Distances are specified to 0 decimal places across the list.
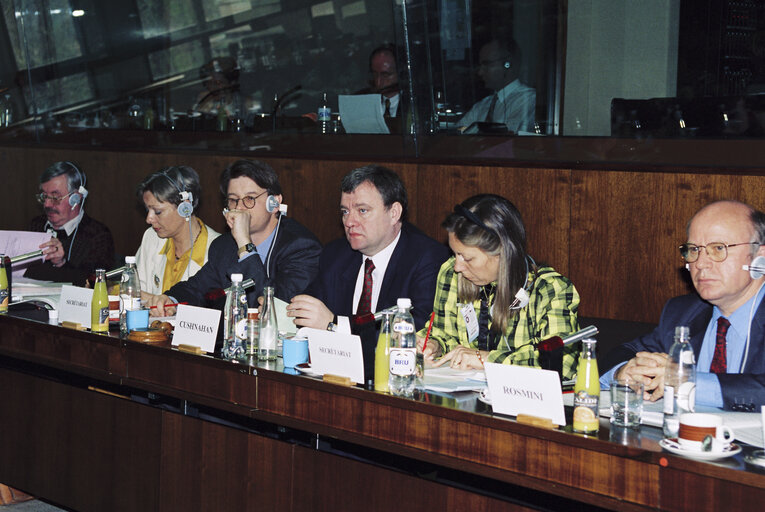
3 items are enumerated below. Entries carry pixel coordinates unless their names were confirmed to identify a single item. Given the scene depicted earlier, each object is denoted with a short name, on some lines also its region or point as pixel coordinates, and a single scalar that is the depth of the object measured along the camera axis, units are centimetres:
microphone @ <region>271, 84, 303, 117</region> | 515
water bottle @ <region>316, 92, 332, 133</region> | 468
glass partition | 353
